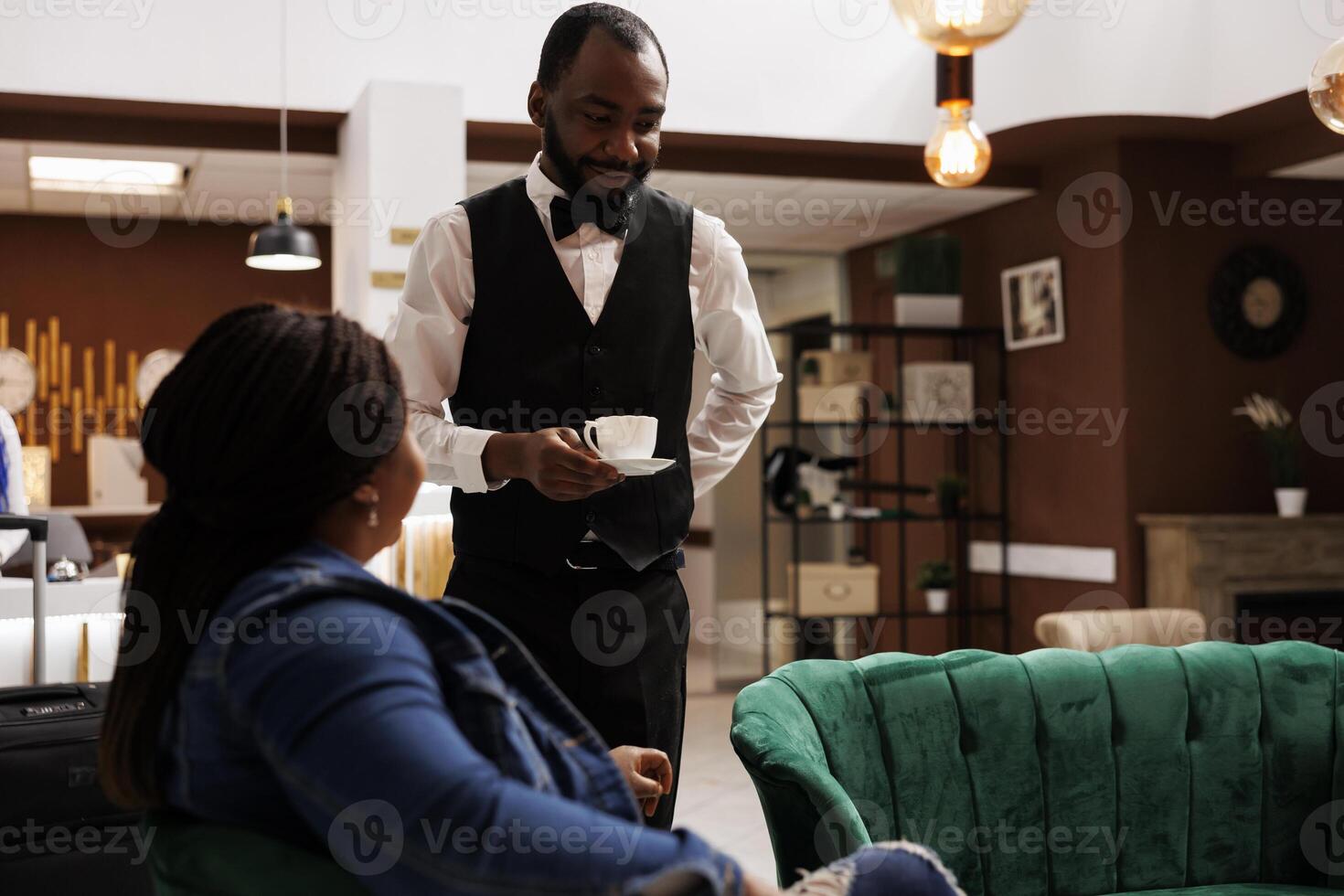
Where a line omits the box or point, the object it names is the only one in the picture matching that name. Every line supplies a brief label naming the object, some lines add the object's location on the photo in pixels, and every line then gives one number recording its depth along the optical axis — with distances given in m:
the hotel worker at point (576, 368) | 1.68
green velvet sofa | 2.11
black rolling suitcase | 1.81
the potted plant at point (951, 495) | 7.14
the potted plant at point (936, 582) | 7.06
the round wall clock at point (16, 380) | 8.38
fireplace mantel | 5.89
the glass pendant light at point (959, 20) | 2.48
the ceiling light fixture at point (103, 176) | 6.86
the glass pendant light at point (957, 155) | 4.41
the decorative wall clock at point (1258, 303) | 6.40
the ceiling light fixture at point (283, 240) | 5.46
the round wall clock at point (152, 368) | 8.60
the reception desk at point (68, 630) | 2.87
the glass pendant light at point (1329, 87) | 2.32
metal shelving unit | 6.70
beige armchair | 3.36
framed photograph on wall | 6.70
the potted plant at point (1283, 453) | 6.10
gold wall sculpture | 8.48
